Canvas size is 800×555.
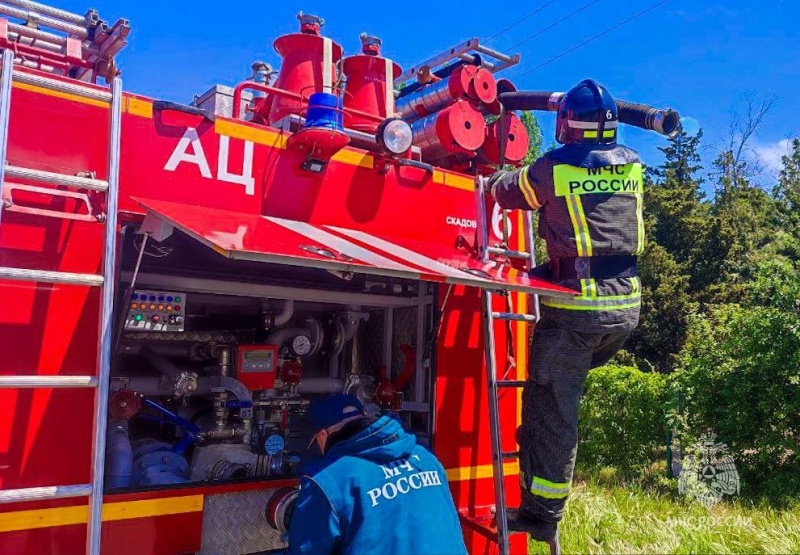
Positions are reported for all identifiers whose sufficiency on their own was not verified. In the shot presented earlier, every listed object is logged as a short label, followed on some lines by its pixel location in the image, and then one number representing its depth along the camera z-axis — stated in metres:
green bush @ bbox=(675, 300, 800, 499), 7.27
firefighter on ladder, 3.75
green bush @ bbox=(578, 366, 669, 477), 9.48
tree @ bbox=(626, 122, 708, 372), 17.50
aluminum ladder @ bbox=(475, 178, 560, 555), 3.82
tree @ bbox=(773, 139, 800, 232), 21.86
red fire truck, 2.80
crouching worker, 2.45
